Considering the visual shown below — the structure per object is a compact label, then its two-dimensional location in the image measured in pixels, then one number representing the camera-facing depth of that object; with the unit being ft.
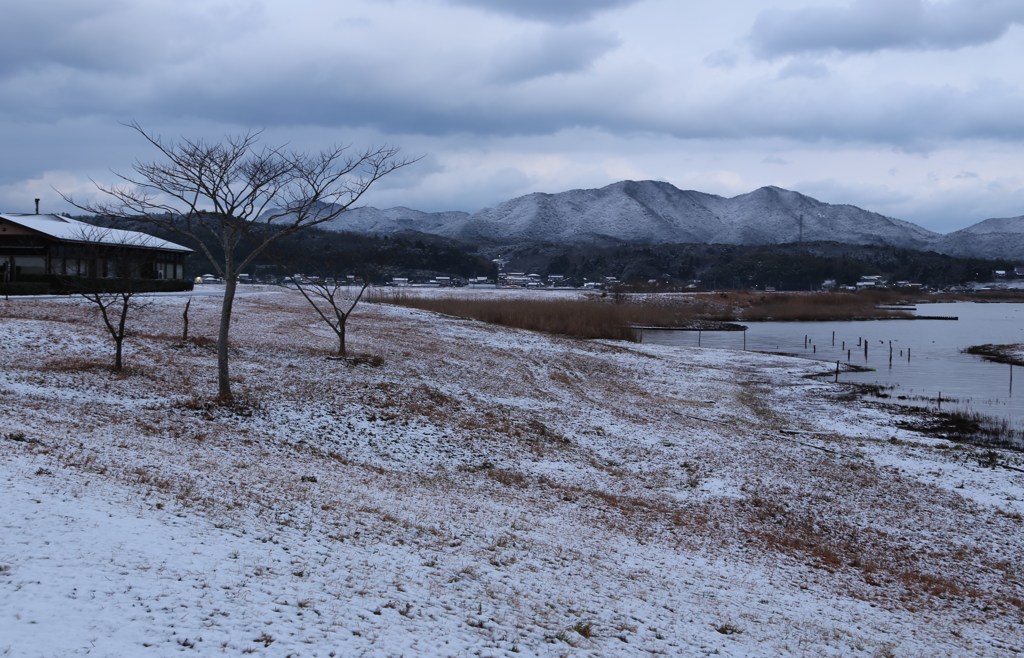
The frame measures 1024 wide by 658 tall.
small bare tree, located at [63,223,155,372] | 76.84
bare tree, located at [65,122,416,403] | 59.26
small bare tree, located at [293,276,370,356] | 99.96
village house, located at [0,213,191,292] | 166.20
